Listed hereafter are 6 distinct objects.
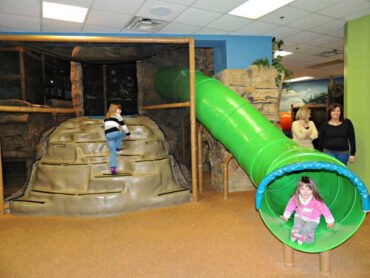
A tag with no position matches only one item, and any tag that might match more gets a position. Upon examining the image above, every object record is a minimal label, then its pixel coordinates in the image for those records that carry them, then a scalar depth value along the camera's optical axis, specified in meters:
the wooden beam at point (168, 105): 4.62
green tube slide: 2.32
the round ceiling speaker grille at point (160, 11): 4.17
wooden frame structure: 4.08
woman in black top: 3.78
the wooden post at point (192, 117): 4.45
